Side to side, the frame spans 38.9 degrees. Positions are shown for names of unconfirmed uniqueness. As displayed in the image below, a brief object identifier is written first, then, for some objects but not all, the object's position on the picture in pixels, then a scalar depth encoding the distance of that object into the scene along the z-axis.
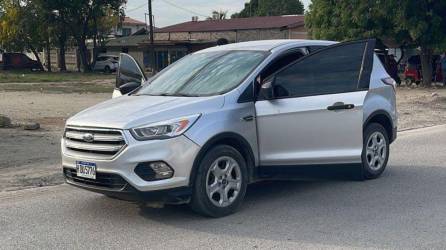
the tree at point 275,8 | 98.31
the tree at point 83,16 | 52.00
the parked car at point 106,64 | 53.97
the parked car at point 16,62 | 53.78
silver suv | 6.01
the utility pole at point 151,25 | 43.84
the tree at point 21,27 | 53.78
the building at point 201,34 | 51.97
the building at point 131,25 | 99.79
